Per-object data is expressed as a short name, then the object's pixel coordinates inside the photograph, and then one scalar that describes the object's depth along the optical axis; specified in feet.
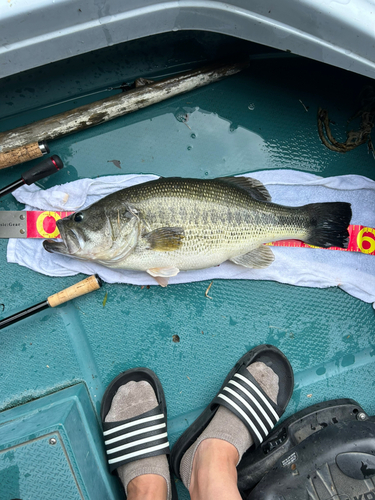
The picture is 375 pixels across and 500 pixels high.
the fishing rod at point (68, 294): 1.86
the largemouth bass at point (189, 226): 1.76
